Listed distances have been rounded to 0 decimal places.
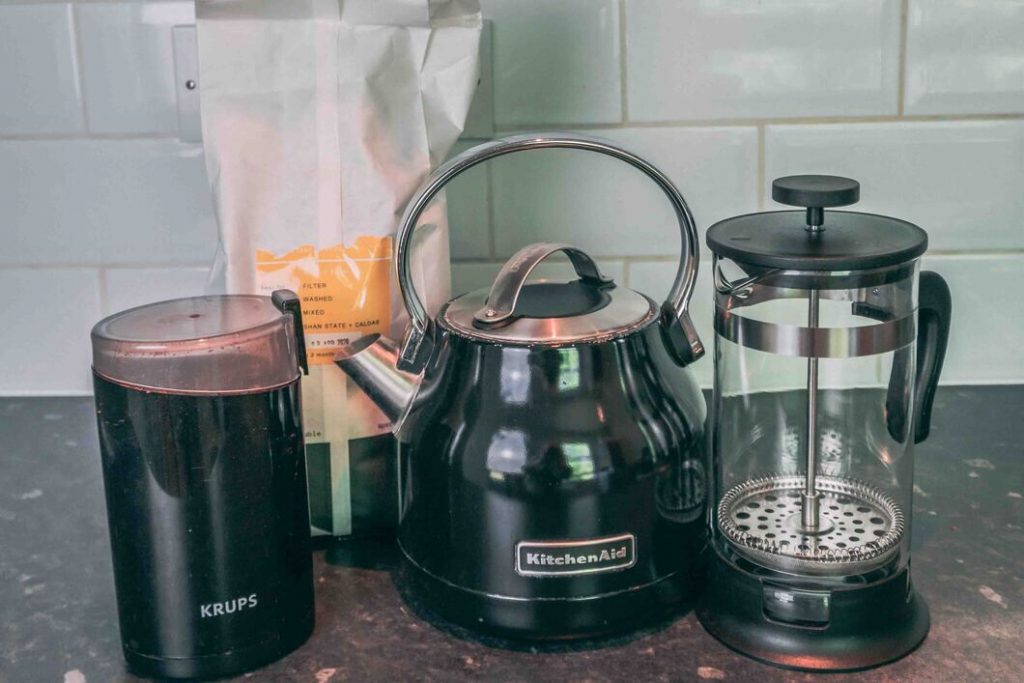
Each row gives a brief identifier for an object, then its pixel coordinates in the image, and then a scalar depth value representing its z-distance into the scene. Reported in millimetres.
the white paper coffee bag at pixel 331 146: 781
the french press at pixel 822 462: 681
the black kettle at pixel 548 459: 693
